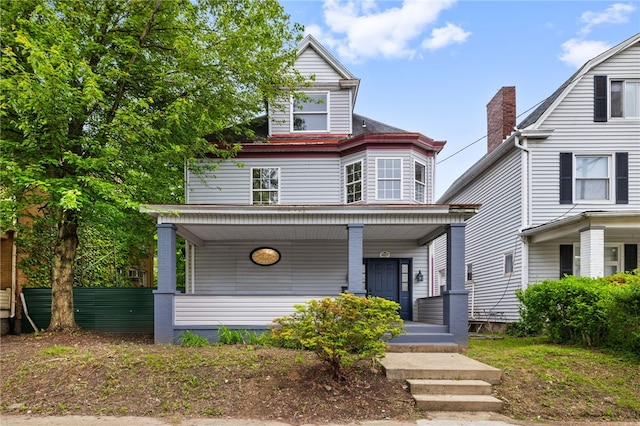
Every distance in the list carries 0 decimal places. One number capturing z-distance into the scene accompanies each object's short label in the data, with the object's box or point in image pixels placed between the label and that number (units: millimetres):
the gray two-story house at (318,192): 11922
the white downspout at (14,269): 11367
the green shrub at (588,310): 7512
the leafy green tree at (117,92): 8148
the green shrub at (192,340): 8758
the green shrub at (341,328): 6027
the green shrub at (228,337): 8969
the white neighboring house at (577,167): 12305
